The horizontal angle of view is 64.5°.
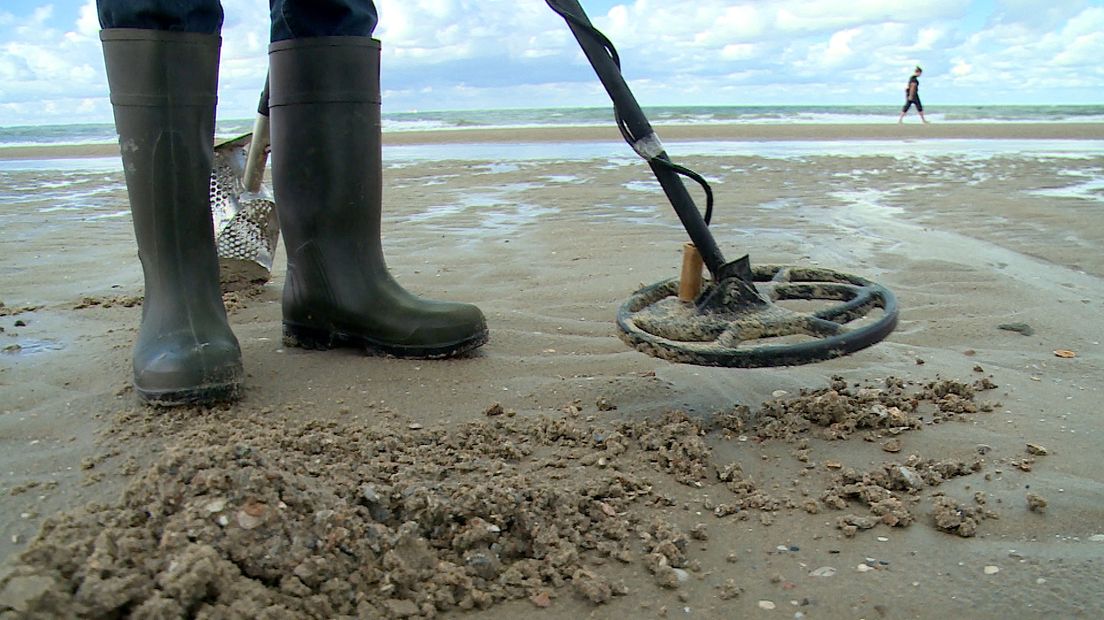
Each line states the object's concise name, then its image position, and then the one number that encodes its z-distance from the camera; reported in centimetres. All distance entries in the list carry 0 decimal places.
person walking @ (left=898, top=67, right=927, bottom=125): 1907
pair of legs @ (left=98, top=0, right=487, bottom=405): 182
